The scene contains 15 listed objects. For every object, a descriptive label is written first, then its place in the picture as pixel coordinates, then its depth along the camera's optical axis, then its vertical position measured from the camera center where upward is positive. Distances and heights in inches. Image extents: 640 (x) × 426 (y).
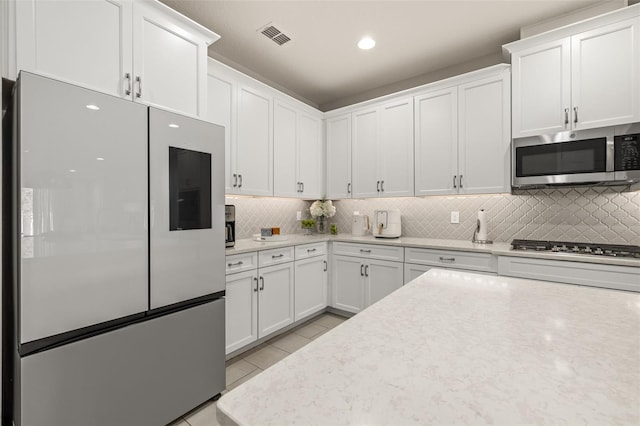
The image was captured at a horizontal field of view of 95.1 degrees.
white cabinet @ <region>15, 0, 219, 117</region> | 55.2 +36.0
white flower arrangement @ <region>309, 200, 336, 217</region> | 144.9 +1.9
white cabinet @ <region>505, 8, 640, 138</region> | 83.2 +41.9
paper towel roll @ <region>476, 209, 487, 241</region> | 110.4 -5.3
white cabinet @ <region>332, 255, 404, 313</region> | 117.0 -28.4
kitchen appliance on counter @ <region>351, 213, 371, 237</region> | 139.9 -5.9
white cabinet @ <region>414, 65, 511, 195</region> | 103.8 +29.4
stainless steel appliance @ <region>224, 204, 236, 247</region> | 101.3 -4.0
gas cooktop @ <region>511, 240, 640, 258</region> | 80.5 -10.4
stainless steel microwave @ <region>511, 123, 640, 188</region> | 81.5 +16.7
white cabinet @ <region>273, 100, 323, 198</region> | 125.6 +28.1
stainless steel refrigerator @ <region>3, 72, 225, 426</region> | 48.4 -9.2
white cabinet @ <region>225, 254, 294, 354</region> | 92.6 -31.4
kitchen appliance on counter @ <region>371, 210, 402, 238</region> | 127.6 -4.9
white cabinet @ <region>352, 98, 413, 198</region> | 125.5 +28.3
